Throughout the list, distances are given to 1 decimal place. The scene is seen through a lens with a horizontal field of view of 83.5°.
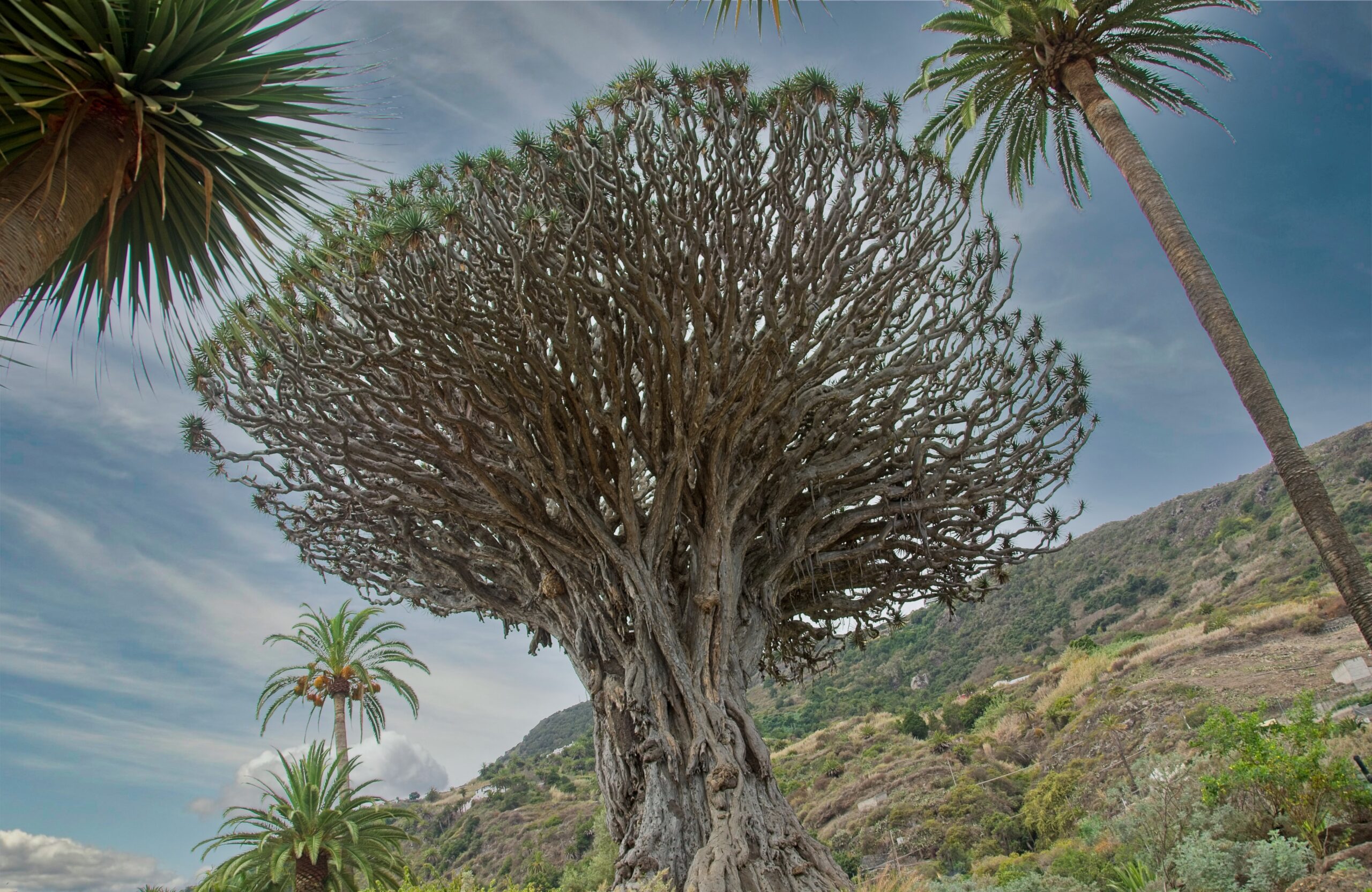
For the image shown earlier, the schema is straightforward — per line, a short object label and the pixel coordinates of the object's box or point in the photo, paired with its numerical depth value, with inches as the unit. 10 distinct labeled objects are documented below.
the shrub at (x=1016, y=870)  468.4
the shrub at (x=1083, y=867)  406.3
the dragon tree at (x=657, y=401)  320.8
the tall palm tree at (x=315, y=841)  624.1
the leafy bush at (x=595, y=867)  823.7
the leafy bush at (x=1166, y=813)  300.5
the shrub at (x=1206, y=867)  256.4
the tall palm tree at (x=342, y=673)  793.6
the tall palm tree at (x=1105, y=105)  261.4
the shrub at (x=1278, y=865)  247.6
